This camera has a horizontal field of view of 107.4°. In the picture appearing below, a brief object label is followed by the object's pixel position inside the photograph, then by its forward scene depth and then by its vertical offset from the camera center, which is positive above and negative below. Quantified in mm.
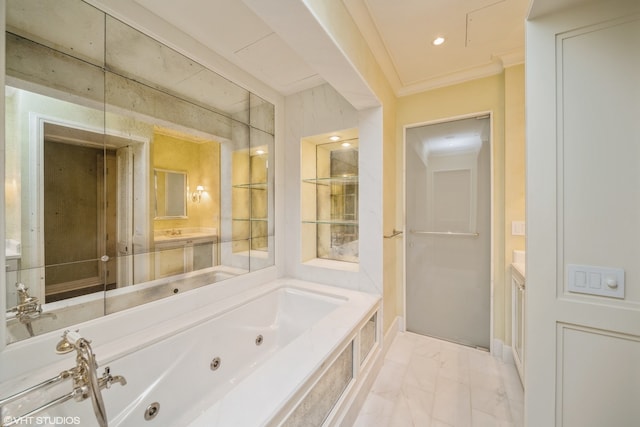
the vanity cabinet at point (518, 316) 1672 -796
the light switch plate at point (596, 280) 902 -273
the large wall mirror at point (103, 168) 1021 +256
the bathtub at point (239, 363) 925 -798
